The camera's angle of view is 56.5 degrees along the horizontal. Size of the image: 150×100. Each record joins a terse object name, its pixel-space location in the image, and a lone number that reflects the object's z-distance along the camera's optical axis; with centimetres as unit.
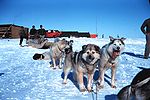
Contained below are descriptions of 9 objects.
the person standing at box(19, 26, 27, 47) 951
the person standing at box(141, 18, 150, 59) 508
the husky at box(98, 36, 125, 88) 305
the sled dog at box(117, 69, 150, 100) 154
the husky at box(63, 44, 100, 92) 289
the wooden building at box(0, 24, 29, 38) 1523
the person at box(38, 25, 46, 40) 870
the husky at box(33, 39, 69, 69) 460
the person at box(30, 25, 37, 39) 904
